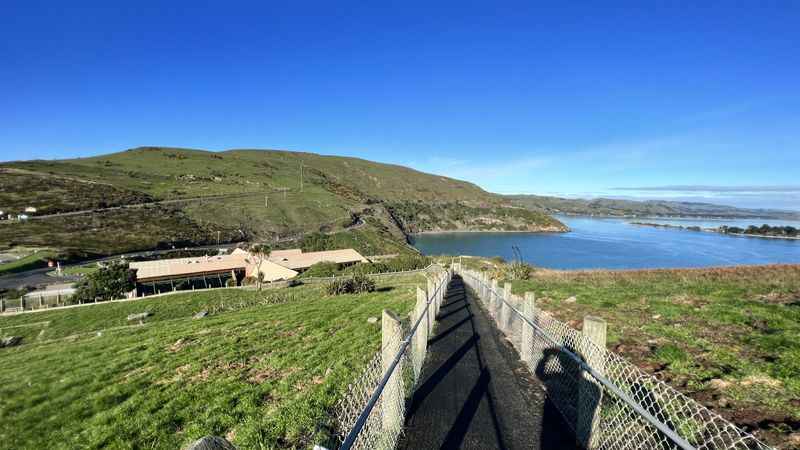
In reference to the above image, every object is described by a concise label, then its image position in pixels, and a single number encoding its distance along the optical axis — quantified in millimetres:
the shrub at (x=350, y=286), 24859
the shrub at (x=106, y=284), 32062
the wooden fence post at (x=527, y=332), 7902
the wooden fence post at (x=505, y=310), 10555
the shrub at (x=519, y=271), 28734
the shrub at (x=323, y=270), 44656
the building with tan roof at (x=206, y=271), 45219
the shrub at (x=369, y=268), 46850
